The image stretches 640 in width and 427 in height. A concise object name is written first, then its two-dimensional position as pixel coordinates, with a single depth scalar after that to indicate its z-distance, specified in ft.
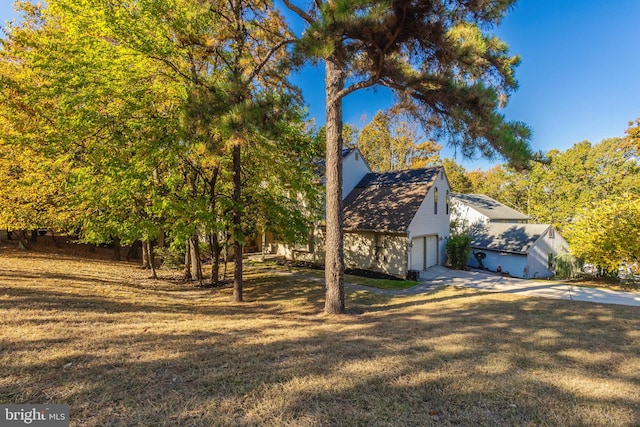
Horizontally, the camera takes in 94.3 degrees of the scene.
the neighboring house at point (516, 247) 61.57
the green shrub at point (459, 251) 57.93
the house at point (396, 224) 49.57
